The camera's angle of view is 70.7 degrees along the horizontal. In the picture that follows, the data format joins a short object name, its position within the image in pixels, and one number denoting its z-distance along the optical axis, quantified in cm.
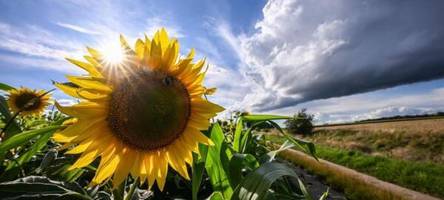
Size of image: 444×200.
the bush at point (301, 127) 2909
